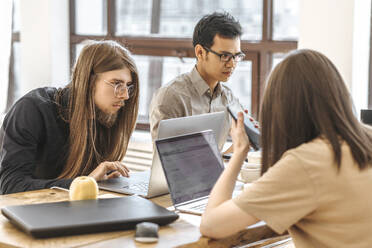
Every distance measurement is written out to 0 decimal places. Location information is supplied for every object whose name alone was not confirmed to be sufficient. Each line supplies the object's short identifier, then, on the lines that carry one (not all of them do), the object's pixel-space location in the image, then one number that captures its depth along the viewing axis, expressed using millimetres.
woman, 1991
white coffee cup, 2720
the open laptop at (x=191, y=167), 2374
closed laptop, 2105
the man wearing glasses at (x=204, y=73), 3225
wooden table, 2081
